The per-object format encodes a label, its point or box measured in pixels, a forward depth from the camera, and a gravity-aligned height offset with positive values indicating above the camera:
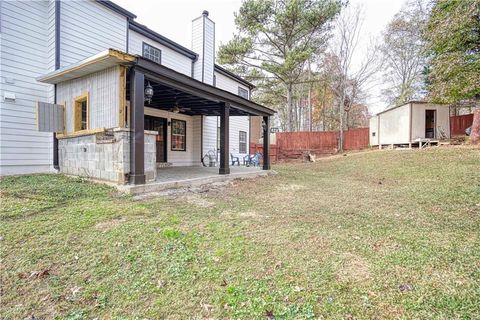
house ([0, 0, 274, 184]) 5.08 +1.61
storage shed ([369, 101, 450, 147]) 12.51 +1.59
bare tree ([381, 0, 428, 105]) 16.92 +7.25
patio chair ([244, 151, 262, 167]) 12.28 -0.38
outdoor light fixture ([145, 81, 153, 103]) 5.83 +1.45
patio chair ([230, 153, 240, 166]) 12.08 -0.34
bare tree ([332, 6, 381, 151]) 16.55 +6.69
